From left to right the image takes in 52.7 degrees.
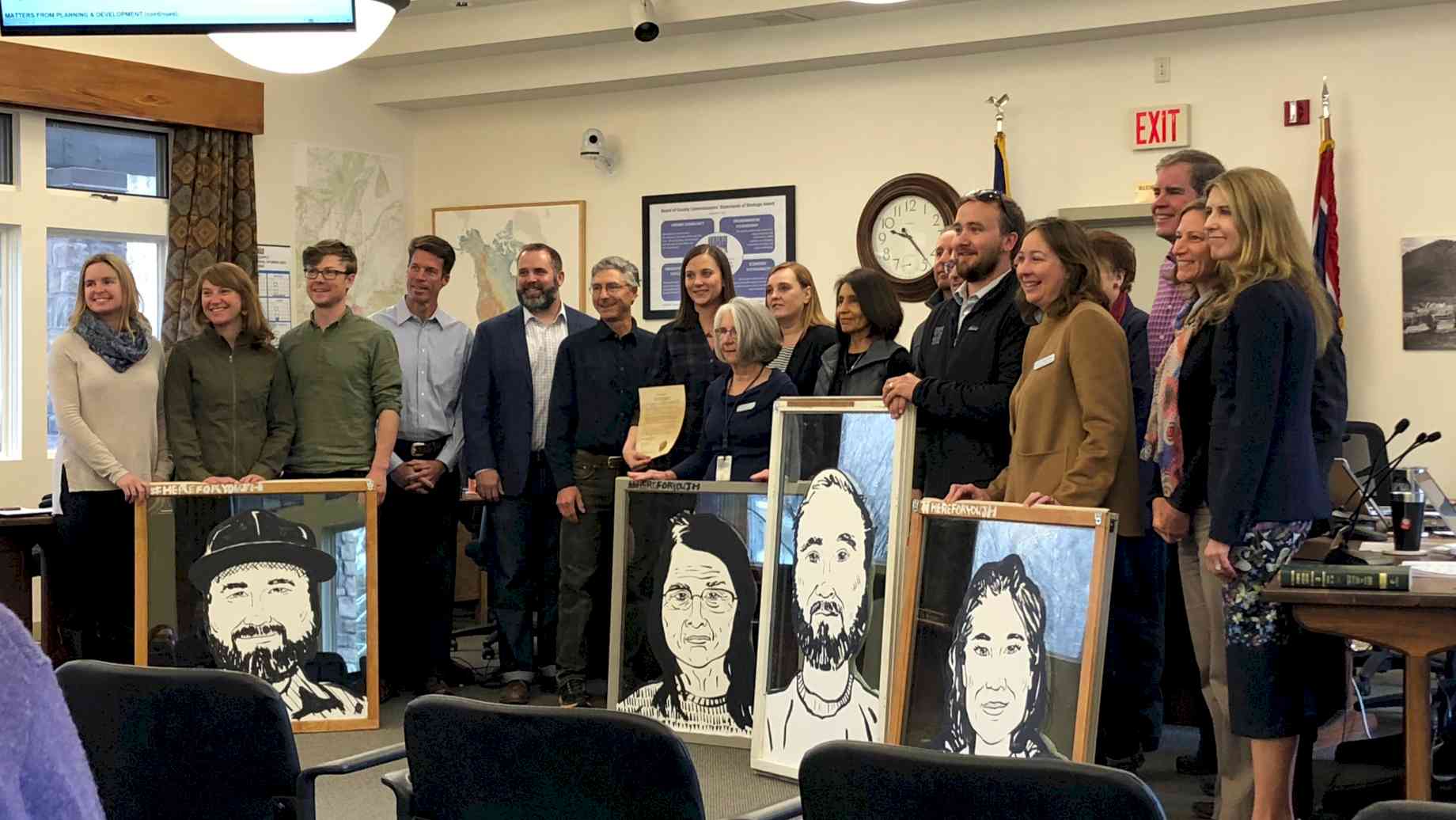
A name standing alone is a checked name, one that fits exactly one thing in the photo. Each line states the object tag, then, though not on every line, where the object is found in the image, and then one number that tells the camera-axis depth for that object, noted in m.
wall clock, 7.68
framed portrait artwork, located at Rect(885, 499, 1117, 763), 3.29
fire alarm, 6.74
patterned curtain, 7.88
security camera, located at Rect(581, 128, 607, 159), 8.53
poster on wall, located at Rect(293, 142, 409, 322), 8.57
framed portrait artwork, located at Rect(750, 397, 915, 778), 3.87
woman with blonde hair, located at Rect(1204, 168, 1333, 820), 3.20
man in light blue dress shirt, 5.64
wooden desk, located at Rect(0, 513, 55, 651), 5.74
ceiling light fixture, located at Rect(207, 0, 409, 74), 4.19
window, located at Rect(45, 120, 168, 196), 7.55
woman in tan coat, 3.52
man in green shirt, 5.34
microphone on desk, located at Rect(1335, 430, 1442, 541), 3.55
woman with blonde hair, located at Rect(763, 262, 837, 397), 5.03
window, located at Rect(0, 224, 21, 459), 7.40
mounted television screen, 3.28
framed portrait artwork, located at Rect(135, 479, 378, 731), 4.88
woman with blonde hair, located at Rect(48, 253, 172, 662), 5.20
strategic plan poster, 8.22
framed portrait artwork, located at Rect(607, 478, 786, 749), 4.52
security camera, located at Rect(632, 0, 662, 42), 7.53
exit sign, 7.04
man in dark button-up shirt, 5.25
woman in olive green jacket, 5.18
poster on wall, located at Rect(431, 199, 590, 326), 8.80
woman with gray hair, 4.63
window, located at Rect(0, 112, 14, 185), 7.32
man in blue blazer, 5.52
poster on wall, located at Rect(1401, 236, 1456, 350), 6.48
